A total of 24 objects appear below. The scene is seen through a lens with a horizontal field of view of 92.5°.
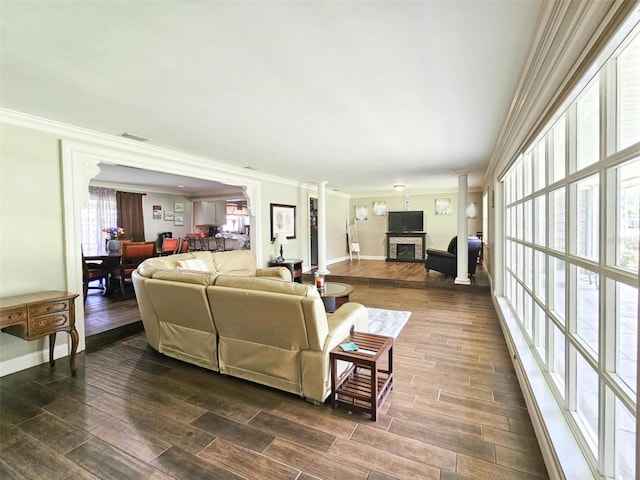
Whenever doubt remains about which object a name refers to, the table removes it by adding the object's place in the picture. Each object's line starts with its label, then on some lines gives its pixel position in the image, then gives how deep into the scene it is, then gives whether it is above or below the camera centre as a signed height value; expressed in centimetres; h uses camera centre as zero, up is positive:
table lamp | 627 -13
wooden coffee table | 385 -81
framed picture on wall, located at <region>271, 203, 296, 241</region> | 652 +26
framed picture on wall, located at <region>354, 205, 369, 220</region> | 1038 +62
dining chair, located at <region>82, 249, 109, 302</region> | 493 -63
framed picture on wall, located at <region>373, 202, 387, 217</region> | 1014 +70
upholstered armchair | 639 -64
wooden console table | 242 -66
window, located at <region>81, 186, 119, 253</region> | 707 +43
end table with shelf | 206 -113
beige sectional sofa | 215 -74
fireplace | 971 -69
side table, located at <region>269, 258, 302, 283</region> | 610 -69
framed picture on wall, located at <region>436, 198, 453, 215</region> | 938 +69
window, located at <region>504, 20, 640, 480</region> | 105 -14
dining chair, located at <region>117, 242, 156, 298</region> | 512 -38
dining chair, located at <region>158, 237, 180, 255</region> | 748 -31
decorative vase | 555 -21
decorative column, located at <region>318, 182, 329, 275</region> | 738 -10
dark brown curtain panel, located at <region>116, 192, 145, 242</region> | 778 +52
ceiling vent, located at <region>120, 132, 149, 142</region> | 338 +111
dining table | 508 -50
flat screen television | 967 +26
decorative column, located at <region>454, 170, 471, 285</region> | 591 -15
